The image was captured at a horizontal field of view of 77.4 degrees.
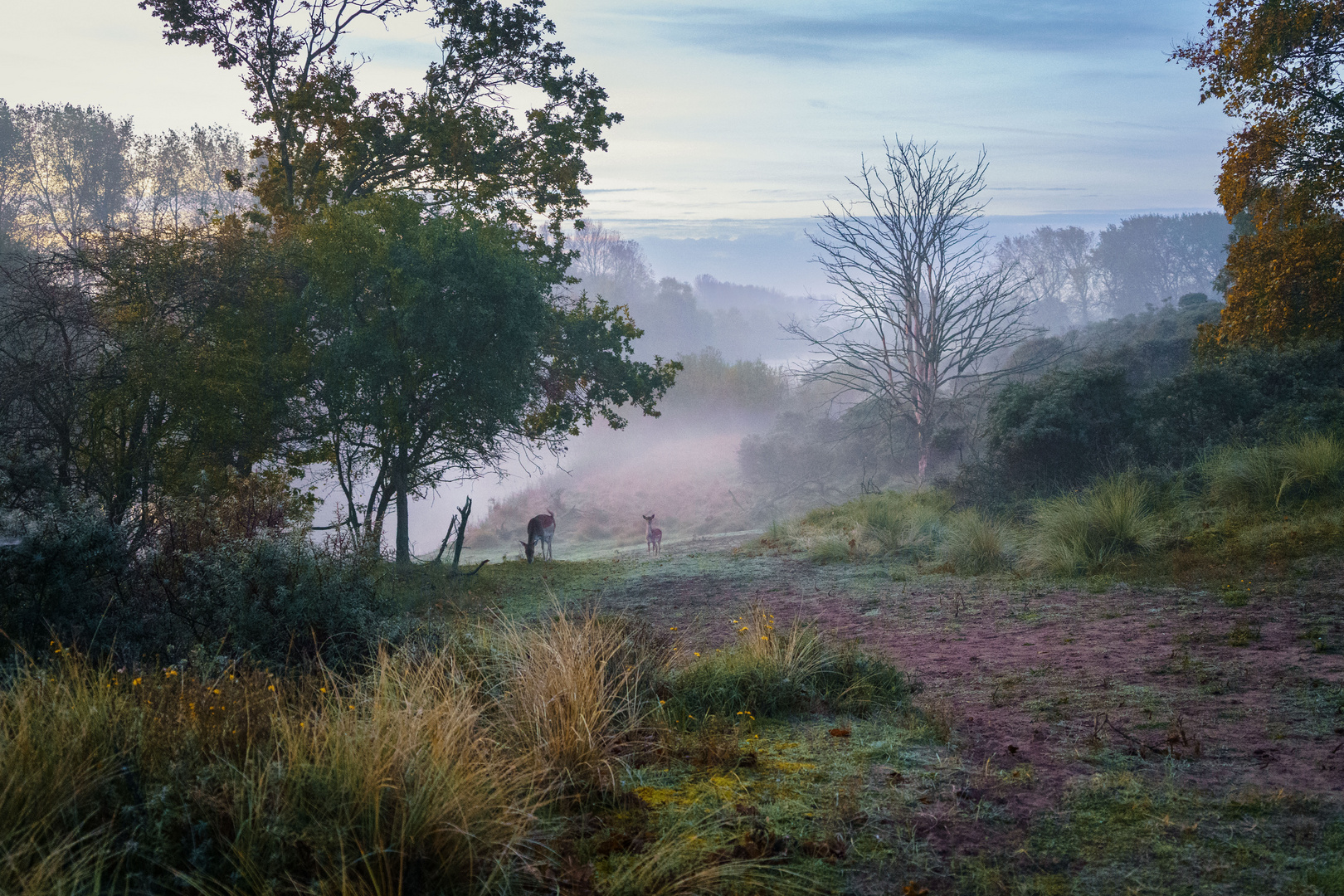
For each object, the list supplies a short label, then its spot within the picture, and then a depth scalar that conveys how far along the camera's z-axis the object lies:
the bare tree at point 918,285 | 22.00
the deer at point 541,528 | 17.07
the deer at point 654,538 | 20.00
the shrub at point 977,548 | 10.94
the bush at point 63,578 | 5.61
